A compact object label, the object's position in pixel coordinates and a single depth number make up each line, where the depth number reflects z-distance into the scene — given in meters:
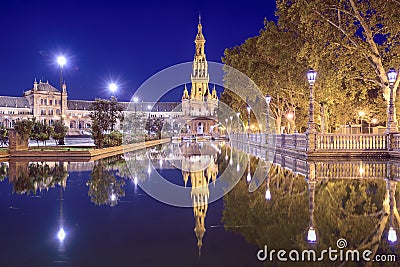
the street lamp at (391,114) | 23.84
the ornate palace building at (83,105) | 156.88
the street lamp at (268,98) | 36.53
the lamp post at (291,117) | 45.69
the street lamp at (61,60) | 31.23
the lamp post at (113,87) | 45.72
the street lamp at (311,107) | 24.49
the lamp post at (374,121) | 55.99
